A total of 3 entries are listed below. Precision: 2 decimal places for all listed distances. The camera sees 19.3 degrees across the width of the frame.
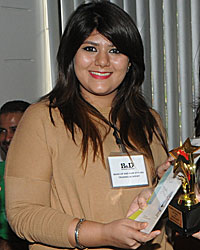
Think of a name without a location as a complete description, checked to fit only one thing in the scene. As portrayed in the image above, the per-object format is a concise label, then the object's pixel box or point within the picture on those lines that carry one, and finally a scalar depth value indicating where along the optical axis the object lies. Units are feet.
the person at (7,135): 6.76
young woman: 4.43
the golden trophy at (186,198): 4.46
